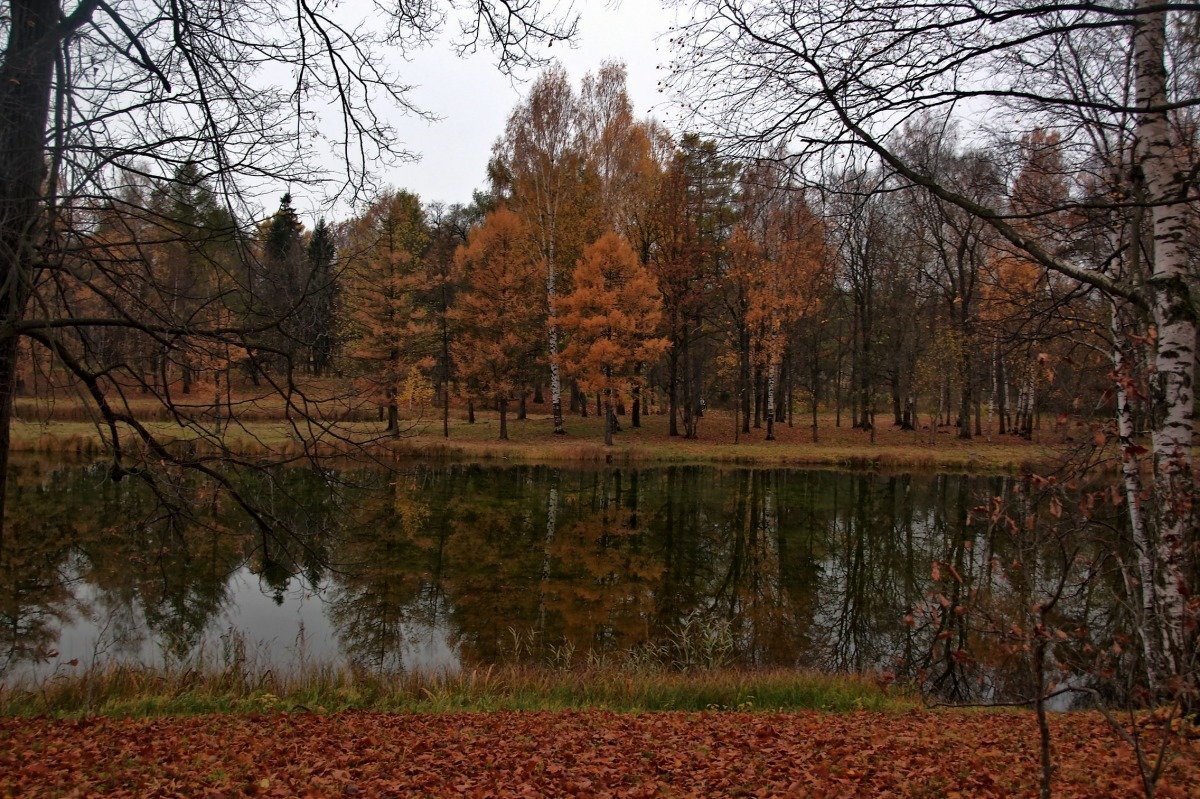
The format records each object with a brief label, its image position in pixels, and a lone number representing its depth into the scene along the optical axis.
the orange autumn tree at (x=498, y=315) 27.53
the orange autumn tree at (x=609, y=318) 26.12
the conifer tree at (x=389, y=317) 26.52
